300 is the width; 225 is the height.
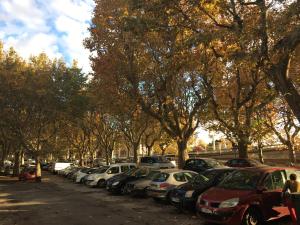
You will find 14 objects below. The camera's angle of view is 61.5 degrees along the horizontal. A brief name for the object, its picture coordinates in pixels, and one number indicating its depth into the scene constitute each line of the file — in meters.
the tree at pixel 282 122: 19.07
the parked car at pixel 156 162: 19.55
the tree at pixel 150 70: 14.53
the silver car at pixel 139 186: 12.47
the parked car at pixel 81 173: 21.39
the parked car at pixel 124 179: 13.74
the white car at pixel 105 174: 17.74
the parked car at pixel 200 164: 15.65
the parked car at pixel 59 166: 33.29
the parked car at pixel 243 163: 14.96
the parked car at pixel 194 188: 8.60
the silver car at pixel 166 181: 10.35
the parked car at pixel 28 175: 24.76
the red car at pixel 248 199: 6.50
